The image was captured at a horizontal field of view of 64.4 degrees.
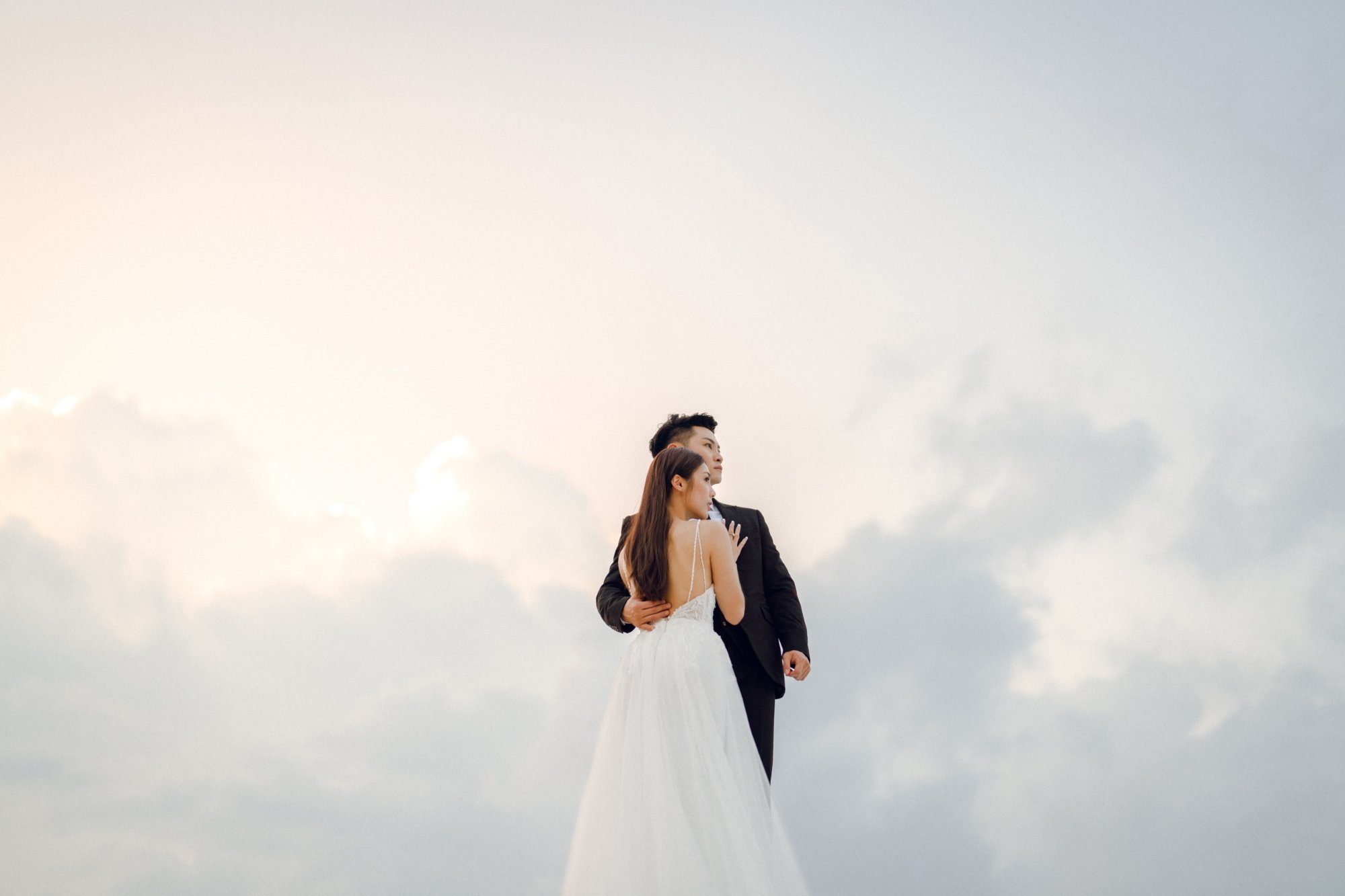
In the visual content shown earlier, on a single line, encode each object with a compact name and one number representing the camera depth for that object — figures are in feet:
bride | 18.13
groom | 21.89
